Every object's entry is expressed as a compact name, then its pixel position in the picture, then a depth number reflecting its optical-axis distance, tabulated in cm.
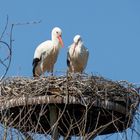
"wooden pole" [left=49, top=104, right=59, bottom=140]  1891
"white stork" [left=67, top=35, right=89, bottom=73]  2466
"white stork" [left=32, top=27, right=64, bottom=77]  2478
